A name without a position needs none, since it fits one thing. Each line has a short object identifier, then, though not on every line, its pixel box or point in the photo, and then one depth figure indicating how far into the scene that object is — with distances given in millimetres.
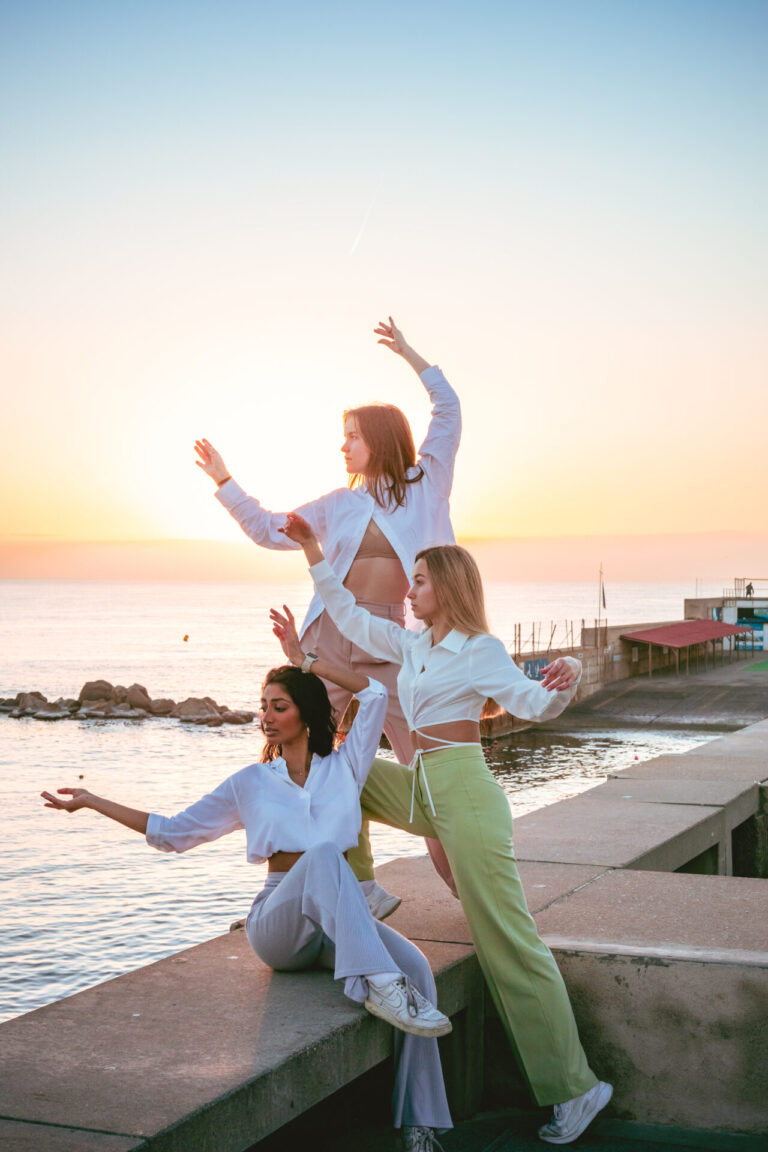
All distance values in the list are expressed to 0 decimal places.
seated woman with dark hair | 3537
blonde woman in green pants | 3846
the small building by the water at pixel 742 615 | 55156
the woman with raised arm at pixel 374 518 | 4535
